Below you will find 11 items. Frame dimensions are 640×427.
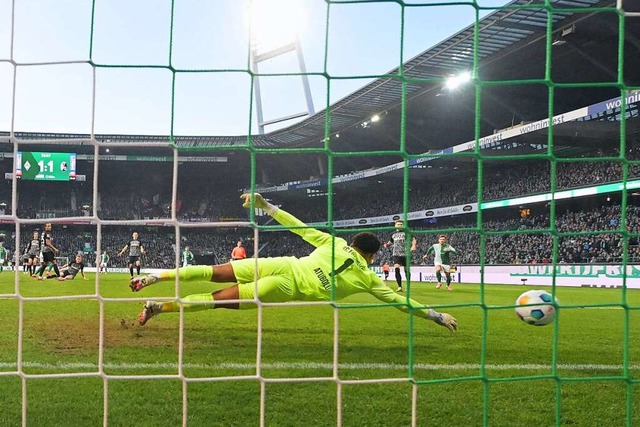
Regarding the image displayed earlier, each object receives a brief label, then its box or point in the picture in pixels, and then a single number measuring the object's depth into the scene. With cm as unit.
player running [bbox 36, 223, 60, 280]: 1462
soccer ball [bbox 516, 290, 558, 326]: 496
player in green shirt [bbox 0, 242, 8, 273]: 1958
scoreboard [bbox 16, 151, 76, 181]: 2441
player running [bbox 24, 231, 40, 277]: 1731
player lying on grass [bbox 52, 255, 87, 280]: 1656
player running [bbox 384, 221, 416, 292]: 1375
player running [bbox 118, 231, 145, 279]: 1691
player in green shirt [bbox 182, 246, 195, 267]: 2101
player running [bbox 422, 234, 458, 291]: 1509
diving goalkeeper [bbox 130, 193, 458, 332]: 528
